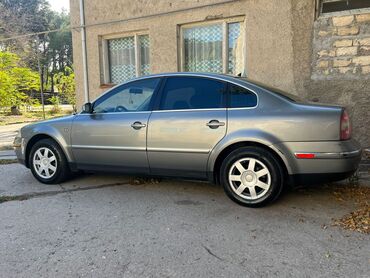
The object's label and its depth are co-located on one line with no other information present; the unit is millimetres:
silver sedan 3771
